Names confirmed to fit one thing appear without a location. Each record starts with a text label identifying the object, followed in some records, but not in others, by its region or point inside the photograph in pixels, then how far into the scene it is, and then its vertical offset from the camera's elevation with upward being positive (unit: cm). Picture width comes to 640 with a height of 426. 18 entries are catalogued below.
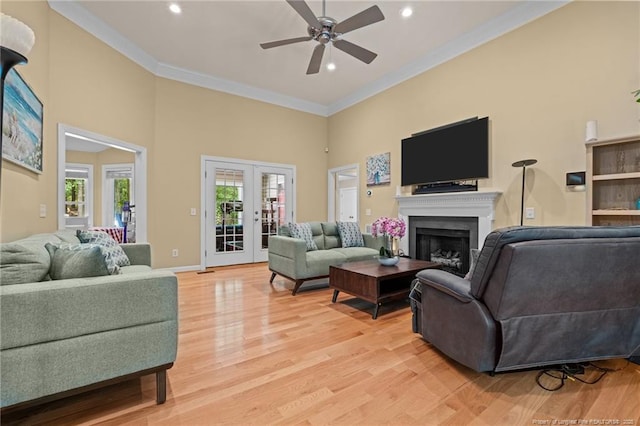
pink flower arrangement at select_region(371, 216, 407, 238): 345 -17
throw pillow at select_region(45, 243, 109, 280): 158 -28
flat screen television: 403 +91
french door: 554 +11
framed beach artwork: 225 +75
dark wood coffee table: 291 -71
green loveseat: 372 -56
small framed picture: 542 +86
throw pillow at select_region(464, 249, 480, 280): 189 -41
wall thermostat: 307 +38
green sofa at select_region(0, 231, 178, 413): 127 -57
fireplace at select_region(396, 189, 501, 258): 388 +1
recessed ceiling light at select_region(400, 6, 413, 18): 351 +249
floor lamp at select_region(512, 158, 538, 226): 330 +58
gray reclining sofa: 161 -51
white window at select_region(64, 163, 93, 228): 733 +45
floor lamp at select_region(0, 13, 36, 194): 123 +75
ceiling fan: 285 +199
